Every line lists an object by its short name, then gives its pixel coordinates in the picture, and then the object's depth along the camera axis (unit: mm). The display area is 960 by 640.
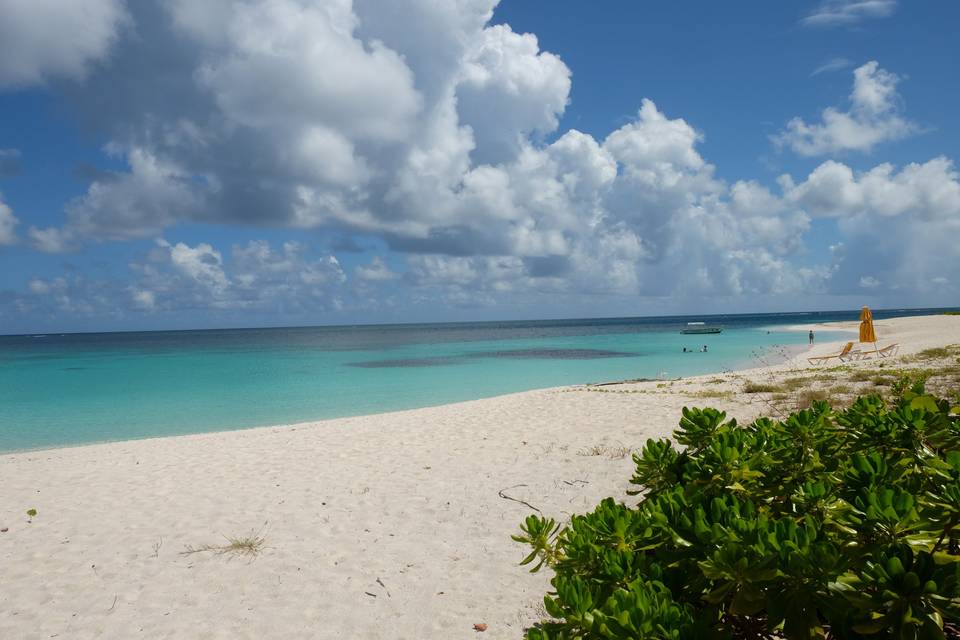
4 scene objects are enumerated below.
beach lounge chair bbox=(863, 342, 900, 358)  22548
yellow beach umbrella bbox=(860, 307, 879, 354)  22141
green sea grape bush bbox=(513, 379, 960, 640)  1312
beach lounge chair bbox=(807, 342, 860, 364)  22266
